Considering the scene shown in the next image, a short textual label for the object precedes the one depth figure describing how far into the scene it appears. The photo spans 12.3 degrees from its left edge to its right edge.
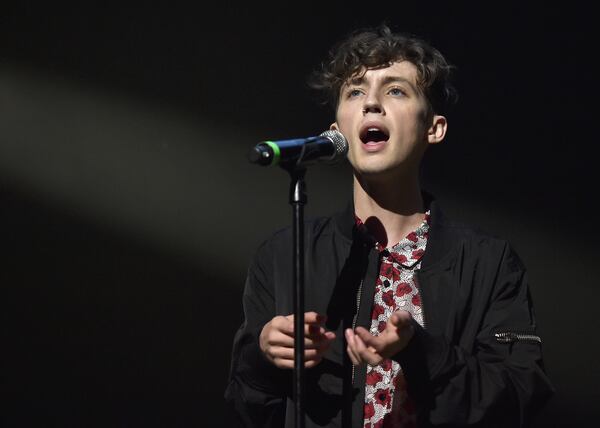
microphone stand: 3.25
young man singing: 3.35
